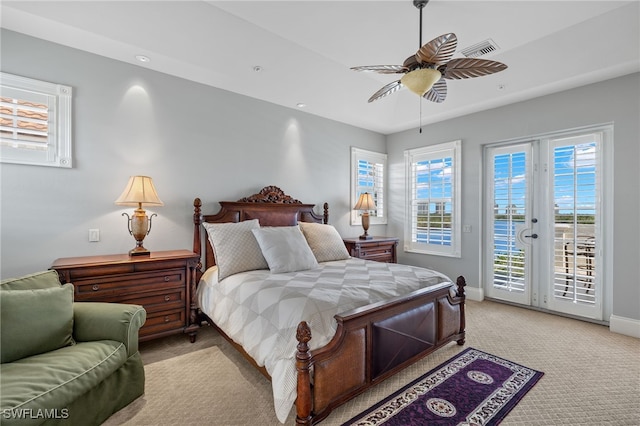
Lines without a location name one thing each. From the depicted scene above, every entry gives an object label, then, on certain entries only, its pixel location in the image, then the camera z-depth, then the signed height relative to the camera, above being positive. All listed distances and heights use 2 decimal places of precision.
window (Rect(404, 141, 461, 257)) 4.62 +0.22
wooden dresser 2.36 -0.63
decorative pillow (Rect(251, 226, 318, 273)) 2.84 -0.38
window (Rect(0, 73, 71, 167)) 2.44 +0.77
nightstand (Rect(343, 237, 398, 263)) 4.38 -0.56
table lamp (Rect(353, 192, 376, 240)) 4.71 +0.10
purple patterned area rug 1.88 -1.31
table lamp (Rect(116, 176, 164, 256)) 2.71 +0.10
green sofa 1.40 -0.82
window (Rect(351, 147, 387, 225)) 5.09 +0.60
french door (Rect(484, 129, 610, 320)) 3.48 -0.13
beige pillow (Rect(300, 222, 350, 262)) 3.47 -0.37
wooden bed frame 1.72 -0.95
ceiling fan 2.01 +1.12
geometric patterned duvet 1.81 -0.65
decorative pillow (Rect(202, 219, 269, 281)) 2.81 -0.37
